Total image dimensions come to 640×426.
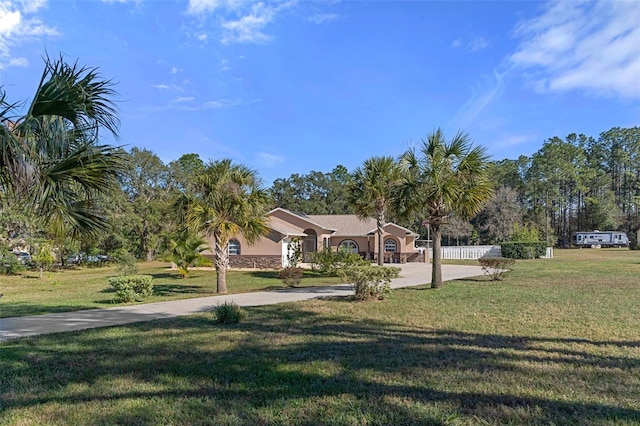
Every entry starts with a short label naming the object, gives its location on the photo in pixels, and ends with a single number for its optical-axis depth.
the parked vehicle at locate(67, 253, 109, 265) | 31.69
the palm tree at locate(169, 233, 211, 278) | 20.48
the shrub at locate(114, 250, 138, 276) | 18.89
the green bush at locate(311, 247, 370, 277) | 20.95
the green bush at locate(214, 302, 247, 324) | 8.12
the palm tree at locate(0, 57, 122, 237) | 4.49
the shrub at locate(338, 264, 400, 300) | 11.15
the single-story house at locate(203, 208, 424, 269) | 26.45
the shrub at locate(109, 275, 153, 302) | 11.62
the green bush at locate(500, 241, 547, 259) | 34.62
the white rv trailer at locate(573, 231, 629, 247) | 58.19
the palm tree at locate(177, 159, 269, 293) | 13.78
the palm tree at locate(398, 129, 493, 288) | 13.08
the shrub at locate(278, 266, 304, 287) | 15.28
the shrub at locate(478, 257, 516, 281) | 16.98
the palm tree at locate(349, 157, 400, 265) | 19.70
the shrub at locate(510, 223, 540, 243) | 37.42
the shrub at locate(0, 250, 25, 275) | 22.97
